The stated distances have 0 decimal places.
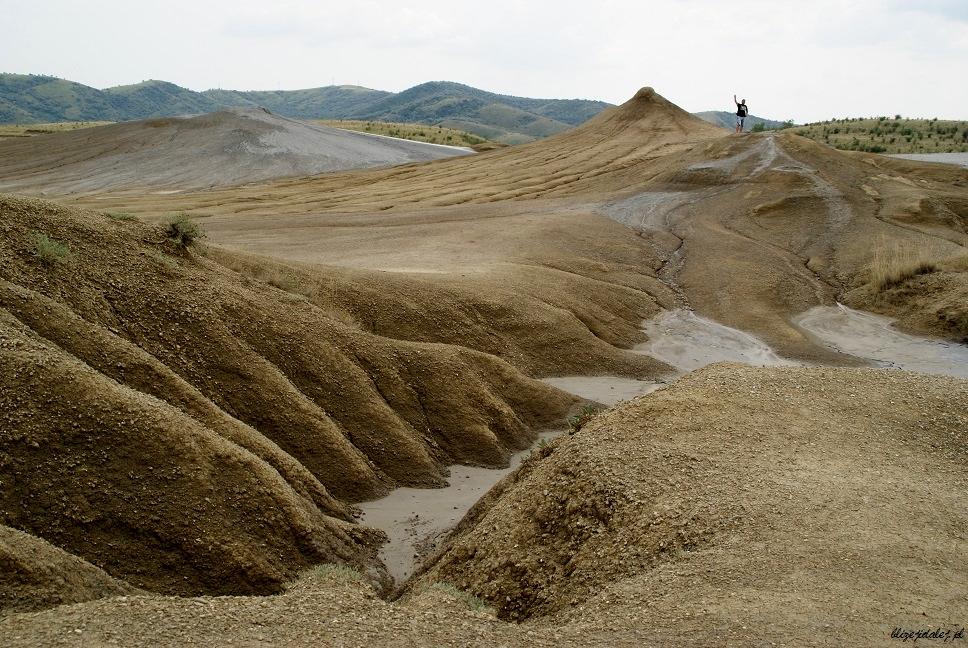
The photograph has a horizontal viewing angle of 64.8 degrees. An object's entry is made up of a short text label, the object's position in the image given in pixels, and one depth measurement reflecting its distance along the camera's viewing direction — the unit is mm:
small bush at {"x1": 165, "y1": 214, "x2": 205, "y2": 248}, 13446
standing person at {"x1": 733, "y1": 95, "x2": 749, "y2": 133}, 37716
